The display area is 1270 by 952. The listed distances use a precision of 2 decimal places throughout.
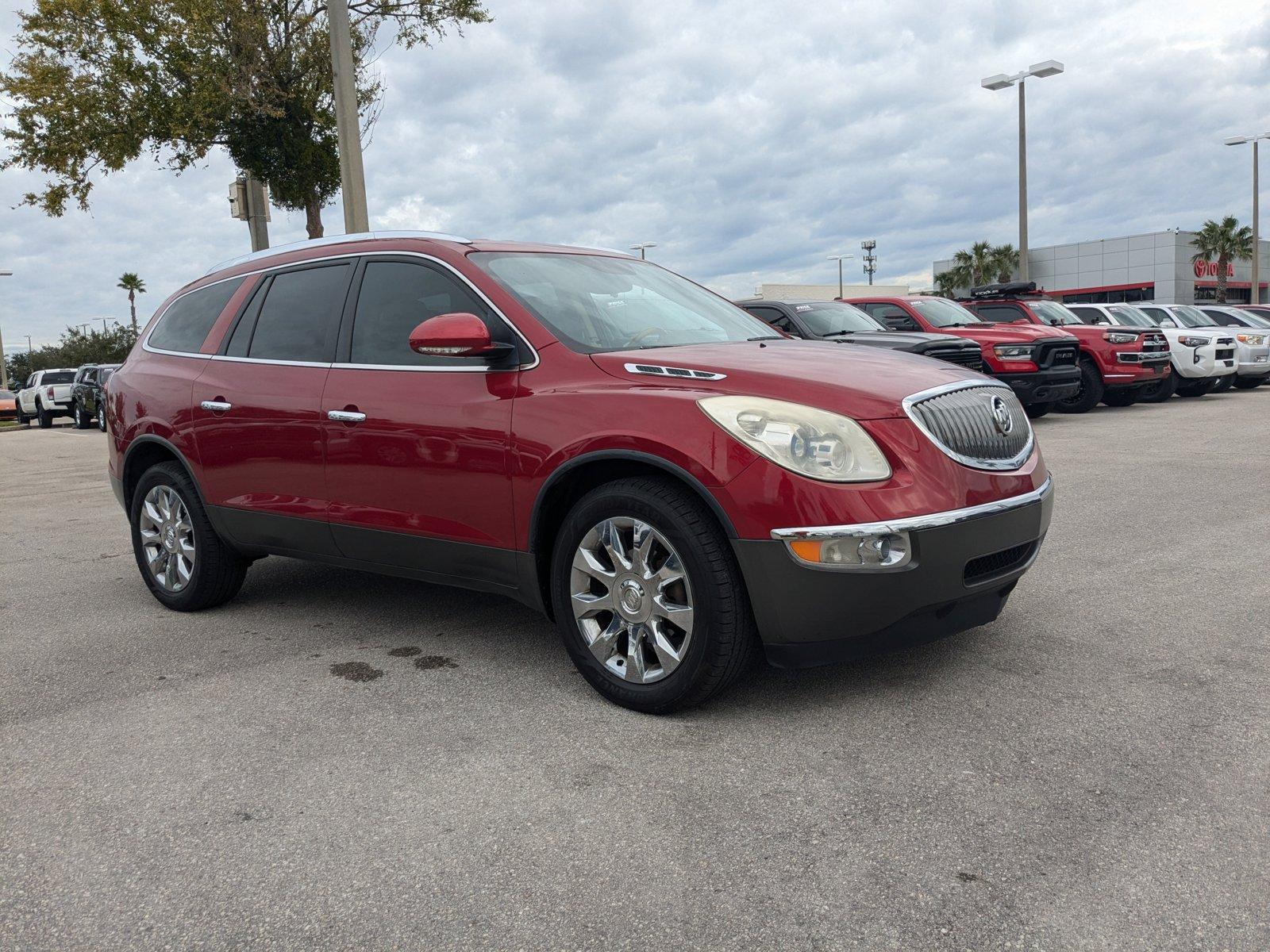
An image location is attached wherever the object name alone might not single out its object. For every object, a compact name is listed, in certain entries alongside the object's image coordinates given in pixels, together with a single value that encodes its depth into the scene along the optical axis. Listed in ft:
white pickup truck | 98.49
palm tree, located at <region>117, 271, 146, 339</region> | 305.53
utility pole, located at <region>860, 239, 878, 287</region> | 243.60
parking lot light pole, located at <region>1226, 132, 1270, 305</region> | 112.37
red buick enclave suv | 10.78
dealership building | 161.79
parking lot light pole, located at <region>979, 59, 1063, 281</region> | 72.18
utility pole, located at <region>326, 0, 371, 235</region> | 33.37
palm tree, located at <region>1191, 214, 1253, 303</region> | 156.97
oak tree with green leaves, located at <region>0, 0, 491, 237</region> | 64.80
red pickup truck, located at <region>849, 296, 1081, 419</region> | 44.39
